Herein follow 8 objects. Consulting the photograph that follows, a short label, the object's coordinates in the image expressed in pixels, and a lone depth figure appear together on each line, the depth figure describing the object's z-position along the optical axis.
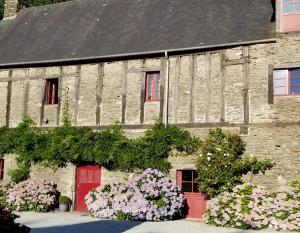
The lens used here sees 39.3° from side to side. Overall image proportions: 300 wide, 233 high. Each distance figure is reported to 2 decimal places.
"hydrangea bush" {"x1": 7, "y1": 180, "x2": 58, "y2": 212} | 14.08
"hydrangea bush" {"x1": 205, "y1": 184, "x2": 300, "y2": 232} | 11.06
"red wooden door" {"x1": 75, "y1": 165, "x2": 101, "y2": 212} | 14.80
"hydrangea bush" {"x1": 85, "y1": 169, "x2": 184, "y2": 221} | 12.11
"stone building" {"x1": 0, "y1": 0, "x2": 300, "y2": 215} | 12.55
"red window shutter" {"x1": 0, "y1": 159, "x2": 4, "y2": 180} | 16.50
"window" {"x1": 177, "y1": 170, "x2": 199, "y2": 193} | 13.41
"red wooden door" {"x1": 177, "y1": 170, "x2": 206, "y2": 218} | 13.12
